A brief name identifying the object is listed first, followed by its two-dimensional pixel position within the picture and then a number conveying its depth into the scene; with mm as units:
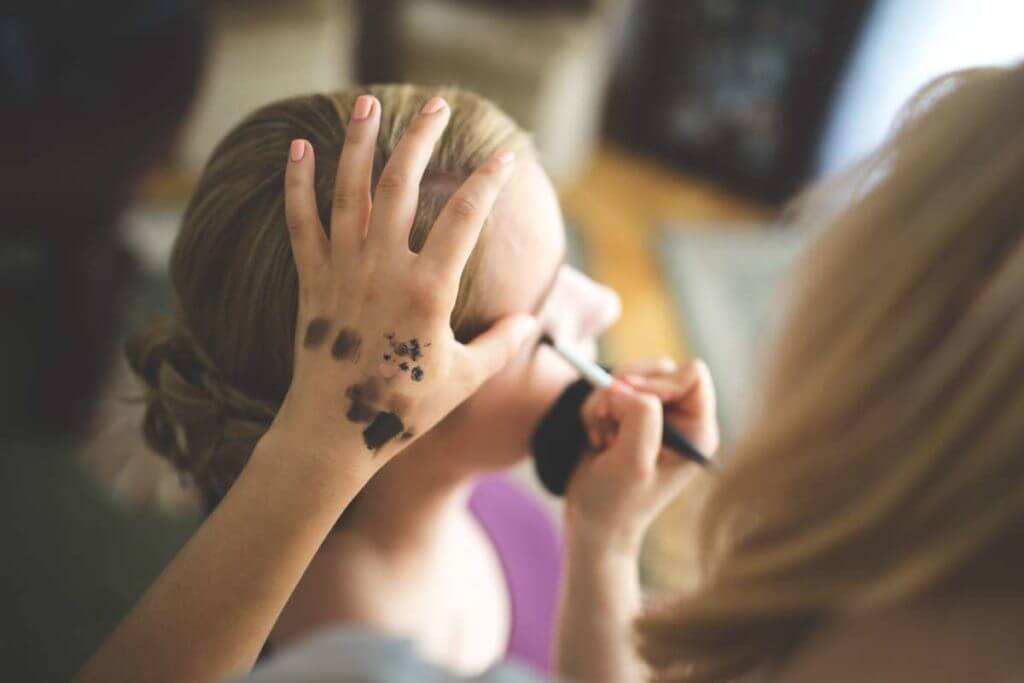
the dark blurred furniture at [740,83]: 2316
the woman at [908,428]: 329
